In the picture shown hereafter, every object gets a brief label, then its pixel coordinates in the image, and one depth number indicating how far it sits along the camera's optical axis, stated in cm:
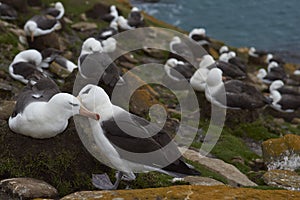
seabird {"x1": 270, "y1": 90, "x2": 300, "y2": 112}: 2094
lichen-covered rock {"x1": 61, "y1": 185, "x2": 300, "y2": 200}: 659
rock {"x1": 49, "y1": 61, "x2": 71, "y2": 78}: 1683
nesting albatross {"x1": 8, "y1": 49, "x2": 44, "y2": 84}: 1511
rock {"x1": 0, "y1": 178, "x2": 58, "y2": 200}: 717
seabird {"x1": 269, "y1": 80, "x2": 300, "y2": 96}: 2307
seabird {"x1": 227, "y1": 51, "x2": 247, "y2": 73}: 2578
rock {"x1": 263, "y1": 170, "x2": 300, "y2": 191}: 960
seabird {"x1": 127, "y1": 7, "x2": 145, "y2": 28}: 3108
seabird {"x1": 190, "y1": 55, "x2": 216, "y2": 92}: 1777
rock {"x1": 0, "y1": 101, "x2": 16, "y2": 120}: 916
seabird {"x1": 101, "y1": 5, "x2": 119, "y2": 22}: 3162
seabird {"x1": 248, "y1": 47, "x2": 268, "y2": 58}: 3441
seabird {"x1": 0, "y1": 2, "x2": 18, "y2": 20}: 2235
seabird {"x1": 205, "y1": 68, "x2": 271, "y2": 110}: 1652
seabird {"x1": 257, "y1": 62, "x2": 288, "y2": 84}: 2880
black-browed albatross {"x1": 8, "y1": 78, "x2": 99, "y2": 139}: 779
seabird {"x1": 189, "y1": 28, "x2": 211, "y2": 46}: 3136
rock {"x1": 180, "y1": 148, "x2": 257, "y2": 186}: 1023
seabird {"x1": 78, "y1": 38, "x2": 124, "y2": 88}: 1240
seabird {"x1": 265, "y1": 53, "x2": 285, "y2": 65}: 3275
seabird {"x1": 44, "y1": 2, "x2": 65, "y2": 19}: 2586
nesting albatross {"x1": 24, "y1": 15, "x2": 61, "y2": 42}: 2034
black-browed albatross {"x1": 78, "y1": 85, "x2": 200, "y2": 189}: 753
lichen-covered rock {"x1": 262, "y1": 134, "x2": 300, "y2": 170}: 1173
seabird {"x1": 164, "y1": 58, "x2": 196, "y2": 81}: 2133
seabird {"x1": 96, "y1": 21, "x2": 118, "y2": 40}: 2592
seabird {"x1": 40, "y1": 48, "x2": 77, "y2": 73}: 1728
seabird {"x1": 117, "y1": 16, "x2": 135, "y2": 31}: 3092
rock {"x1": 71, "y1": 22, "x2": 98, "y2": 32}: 2836
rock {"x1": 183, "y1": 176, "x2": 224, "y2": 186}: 880
